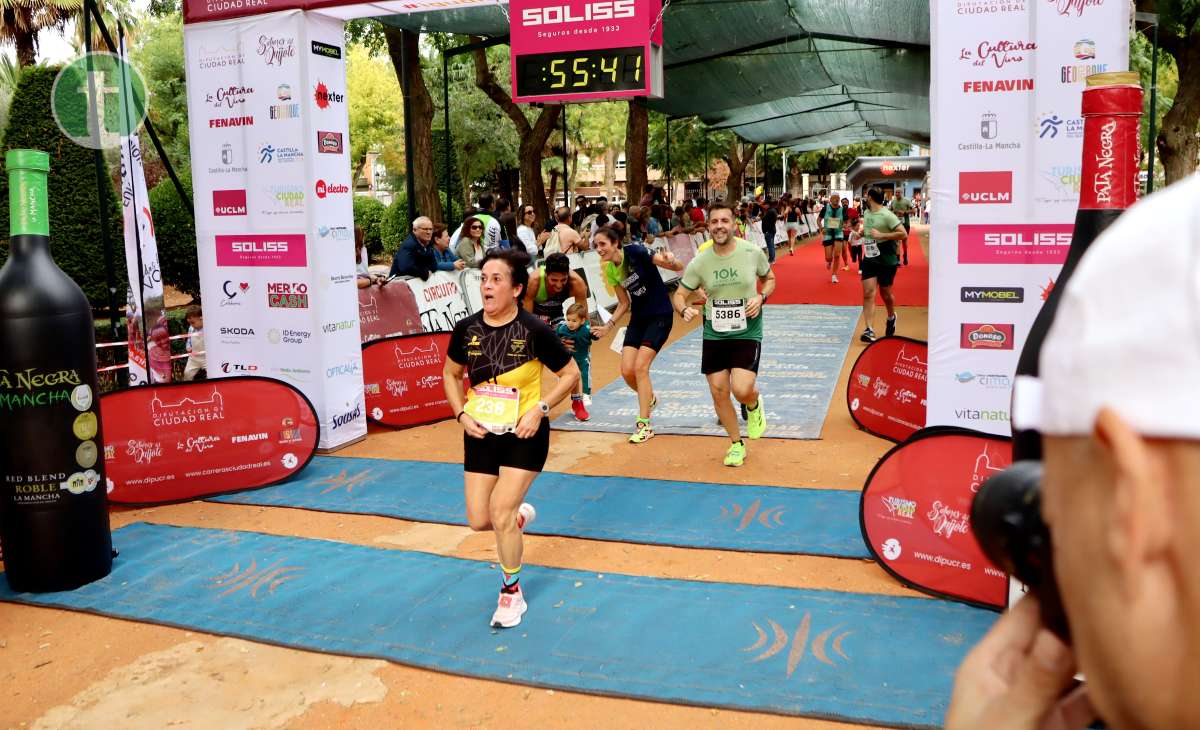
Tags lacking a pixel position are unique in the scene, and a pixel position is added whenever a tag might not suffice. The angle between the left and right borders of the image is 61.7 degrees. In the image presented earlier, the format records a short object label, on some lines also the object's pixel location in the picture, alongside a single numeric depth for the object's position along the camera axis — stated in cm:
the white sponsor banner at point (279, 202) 916
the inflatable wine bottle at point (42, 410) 586
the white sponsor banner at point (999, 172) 645
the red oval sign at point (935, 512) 540
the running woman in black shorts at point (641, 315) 941
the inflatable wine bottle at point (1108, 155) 227
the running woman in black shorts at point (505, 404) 540
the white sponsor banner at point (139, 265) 853
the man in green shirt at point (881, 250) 1331
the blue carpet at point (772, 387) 1010
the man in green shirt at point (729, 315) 836
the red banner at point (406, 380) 1033
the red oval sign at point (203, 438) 777
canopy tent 1455
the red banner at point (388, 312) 1191
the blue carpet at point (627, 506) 673
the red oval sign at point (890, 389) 880
